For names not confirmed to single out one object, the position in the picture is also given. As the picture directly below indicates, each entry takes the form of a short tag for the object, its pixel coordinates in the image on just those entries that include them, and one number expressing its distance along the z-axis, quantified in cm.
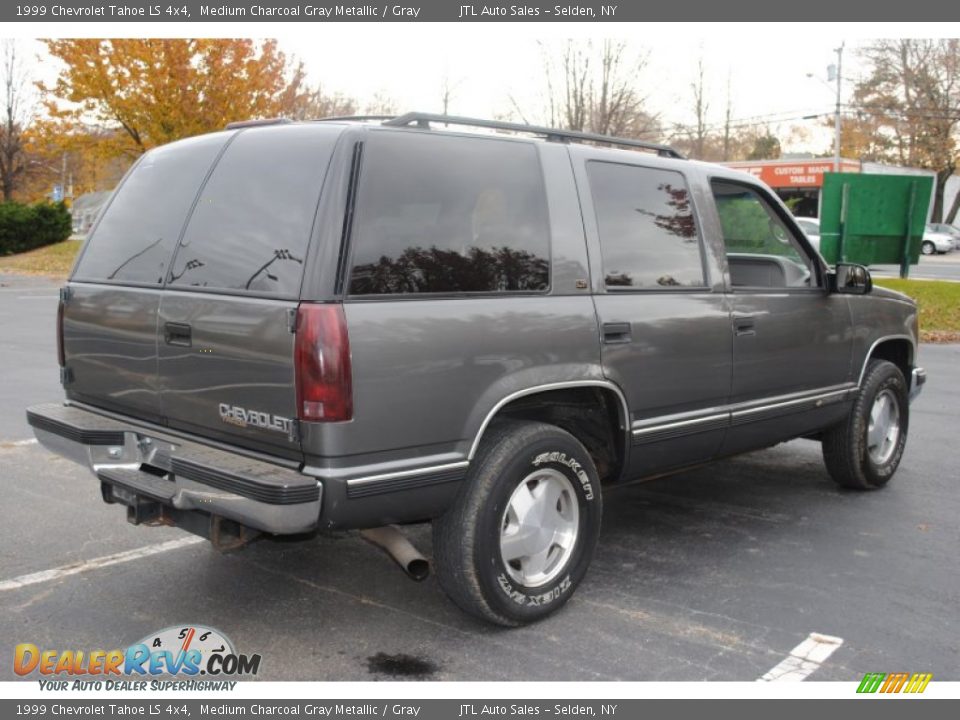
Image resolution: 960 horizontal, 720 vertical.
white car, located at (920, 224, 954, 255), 4244
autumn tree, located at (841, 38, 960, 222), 4775
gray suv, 334
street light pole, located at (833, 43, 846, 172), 4269
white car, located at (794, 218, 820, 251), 2773
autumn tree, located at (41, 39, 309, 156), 2111
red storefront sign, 4450
